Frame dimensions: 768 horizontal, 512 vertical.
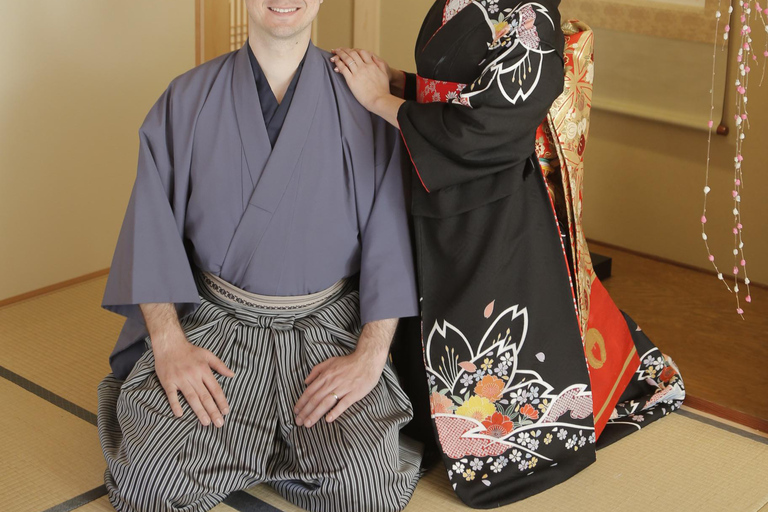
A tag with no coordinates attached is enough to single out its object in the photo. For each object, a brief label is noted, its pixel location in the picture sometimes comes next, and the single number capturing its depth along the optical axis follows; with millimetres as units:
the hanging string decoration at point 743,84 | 3405
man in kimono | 2121
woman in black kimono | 2148
